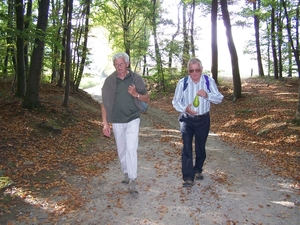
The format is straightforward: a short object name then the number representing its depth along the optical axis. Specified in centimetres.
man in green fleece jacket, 452
